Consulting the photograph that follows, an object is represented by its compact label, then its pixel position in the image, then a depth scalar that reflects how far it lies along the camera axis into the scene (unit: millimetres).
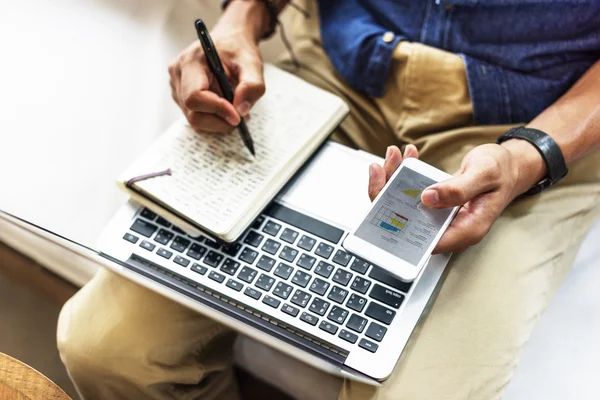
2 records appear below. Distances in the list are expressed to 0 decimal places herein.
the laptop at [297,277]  622
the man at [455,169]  644
